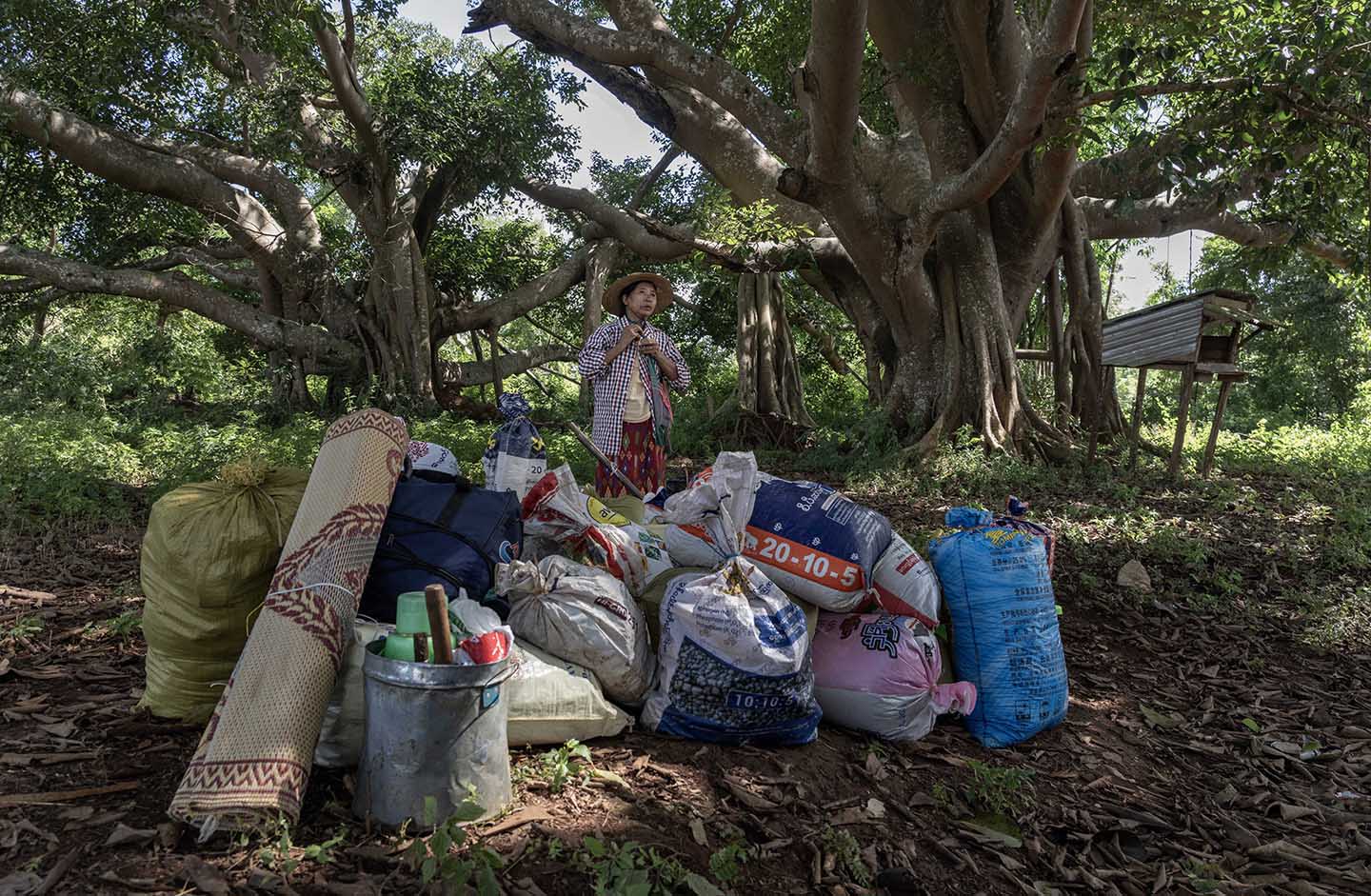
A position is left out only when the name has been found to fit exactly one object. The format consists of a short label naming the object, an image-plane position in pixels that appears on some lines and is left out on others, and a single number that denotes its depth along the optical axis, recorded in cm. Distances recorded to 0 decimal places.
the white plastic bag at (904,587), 309
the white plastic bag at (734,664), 260
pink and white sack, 294
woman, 475
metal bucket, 204
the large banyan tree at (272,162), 839
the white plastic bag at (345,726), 232
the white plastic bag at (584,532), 303
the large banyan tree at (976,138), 527
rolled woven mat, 200
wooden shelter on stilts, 776
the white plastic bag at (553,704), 246
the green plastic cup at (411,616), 215
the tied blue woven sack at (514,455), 371
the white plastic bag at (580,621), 261
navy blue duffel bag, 264
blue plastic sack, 310
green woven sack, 249
